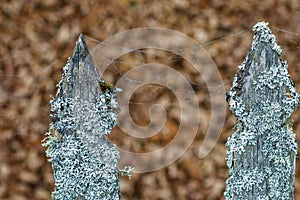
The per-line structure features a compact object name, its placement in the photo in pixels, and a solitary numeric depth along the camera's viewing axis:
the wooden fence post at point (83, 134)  1.29
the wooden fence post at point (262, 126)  1.29
